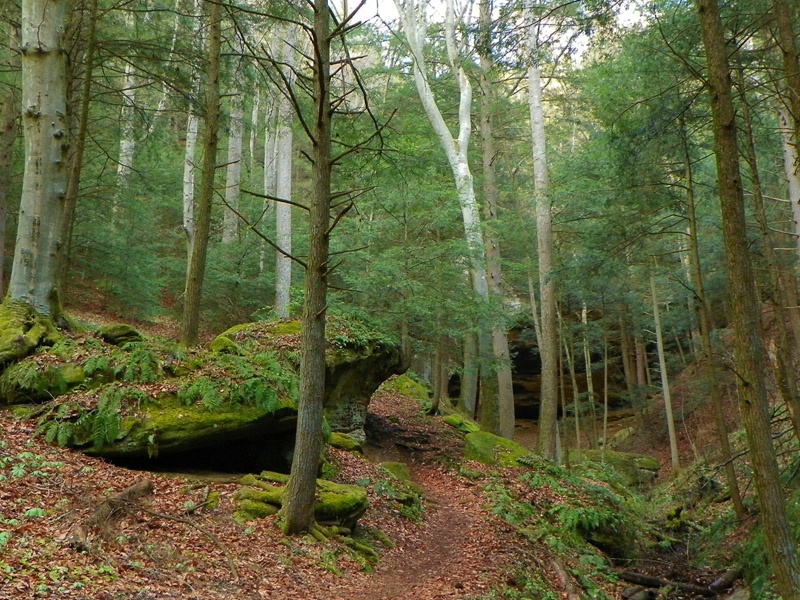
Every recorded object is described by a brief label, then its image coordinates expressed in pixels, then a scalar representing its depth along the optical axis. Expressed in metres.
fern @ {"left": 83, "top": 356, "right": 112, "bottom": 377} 6.96
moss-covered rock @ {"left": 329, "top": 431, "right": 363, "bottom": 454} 9.96
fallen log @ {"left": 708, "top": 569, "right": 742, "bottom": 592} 7.97
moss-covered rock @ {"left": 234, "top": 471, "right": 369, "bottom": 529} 6.21
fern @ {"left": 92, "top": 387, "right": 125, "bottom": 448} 6.22
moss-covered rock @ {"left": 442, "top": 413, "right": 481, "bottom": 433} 13.95
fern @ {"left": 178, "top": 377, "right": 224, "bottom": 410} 6.76
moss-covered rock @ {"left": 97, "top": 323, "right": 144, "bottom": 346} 8.20
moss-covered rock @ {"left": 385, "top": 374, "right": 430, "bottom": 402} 17.28
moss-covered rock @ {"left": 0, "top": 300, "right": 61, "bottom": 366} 6.92
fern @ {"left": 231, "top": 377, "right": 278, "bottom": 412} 7.00
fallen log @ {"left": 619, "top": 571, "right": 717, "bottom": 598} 8.00
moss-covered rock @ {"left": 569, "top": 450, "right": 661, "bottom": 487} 18.17
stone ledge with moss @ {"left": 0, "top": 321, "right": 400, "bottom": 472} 6.31
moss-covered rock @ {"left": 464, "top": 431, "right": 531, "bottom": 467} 11.76
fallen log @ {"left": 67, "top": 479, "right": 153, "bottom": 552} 4.38
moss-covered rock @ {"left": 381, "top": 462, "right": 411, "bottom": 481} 9.91
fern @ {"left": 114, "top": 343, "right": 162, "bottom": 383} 7.02
